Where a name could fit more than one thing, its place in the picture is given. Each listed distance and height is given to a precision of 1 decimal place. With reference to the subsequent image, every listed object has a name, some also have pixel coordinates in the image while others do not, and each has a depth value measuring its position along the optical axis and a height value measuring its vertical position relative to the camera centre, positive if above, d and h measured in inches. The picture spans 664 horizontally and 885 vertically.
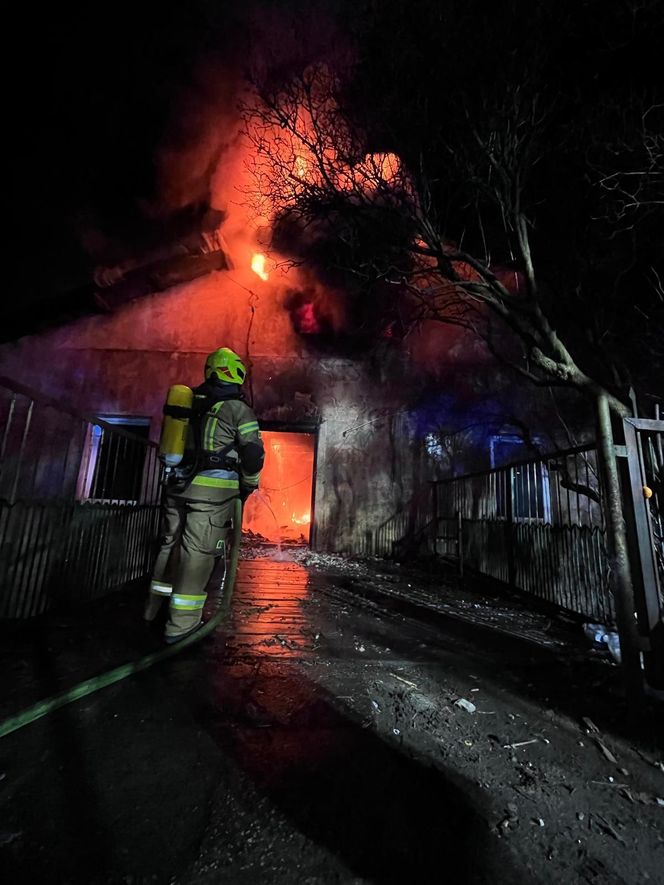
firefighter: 121.0 +9.2
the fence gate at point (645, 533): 90.0 -0.6
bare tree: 198.5 +199.3
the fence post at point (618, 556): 88.1 -6.3
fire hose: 70.2 -36.5
